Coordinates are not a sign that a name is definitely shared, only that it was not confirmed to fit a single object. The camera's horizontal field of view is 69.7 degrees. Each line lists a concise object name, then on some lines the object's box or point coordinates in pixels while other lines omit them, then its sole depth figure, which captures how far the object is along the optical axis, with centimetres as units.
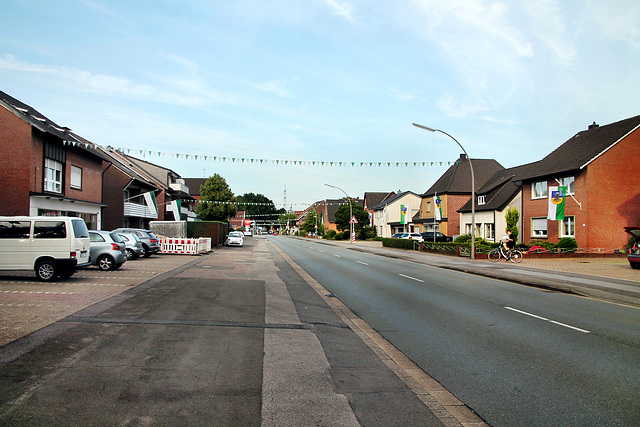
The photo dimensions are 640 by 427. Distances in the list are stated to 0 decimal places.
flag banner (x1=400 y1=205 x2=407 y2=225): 5178
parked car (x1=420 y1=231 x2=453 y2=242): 4944
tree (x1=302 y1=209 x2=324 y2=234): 11344
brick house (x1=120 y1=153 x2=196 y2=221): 5028
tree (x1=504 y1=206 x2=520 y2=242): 3794
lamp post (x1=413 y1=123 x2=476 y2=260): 2430
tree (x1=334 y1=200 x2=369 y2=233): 8106
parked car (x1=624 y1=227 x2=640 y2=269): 2018
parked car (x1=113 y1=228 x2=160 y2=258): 2450
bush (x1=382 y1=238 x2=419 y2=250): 3808
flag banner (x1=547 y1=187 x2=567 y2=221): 3045
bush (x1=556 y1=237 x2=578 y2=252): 2900
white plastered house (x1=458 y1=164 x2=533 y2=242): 4229
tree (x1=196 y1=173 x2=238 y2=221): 6234
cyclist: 2547
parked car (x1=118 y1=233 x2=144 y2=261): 2202
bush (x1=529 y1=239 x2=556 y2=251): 2967
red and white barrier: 2878
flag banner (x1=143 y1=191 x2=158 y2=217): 3941
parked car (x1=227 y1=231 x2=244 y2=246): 4535
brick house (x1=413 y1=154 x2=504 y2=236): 5462
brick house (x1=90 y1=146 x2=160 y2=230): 3650
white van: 1288
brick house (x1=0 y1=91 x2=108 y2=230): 2209
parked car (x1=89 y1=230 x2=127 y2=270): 1653
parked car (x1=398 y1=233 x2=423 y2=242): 5262
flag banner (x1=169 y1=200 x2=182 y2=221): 4569
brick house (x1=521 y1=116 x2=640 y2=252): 3027
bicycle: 2567
